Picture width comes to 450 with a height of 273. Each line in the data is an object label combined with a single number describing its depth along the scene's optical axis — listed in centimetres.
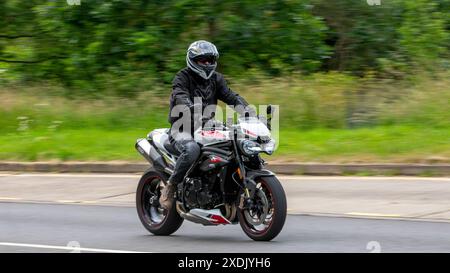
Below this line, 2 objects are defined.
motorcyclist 1641
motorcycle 1565
